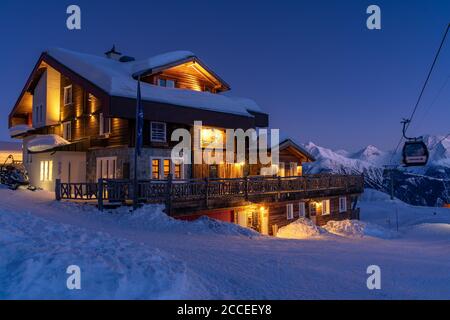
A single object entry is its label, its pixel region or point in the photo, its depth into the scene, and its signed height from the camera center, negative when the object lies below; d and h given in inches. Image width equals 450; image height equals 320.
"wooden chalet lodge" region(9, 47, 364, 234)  742.4 +88.7
